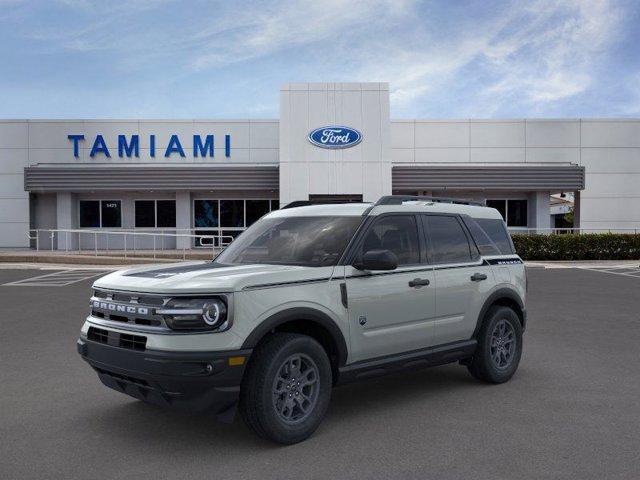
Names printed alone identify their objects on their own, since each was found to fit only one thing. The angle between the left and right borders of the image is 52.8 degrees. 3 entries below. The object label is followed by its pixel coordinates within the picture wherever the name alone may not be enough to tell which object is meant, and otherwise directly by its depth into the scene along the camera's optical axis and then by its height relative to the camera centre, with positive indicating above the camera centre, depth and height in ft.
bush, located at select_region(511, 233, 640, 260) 82.43 -2.18
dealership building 94.12 +8.86
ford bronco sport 14.34 -2.09
